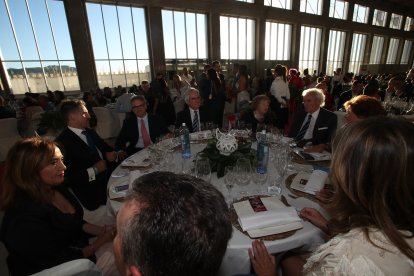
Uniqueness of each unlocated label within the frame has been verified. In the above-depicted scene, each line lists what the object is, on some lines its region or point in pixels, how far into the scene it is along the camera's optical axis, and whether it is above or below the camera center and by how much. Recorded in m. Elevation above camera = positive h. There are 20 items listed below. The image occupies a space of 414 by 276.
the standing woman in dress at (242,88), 5.91 -0.41
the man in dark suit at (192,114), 3.78 -0.64
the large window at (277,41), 14.66 +1.91
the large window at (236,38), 12.94 +1.96
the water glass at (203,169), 1.69 -0.69
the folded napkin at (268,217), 1.31 -0.83
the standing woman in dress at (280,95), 5.16 -0.56
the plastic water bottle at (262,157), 1.96 -0.72
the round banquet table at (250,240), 1.25 -0.91
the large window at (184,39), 11.28 +1.79
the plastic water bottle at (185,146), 2.40 -0.74
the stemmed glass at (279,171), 1.68 -0.81
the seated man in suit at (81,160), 2.43 -0.89
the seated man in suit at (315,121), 3.07 -0.70
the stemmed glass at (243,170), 1.67 -0.70
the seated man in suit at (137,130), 3.31 -0.77
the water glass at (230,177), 1.64 -0.73
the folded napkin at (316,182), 1.68 -0.83
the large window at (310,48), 16.50 +1.57
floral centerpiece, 1.95 -0.71
